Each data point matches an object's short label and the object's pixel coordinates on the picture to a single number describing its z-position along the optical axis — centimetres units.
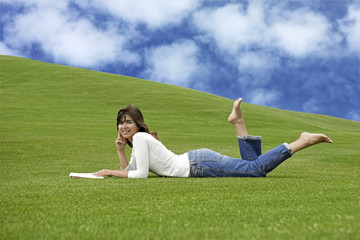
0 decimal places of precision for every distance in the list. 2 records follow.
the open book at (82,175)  814
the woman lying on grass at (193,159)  759
